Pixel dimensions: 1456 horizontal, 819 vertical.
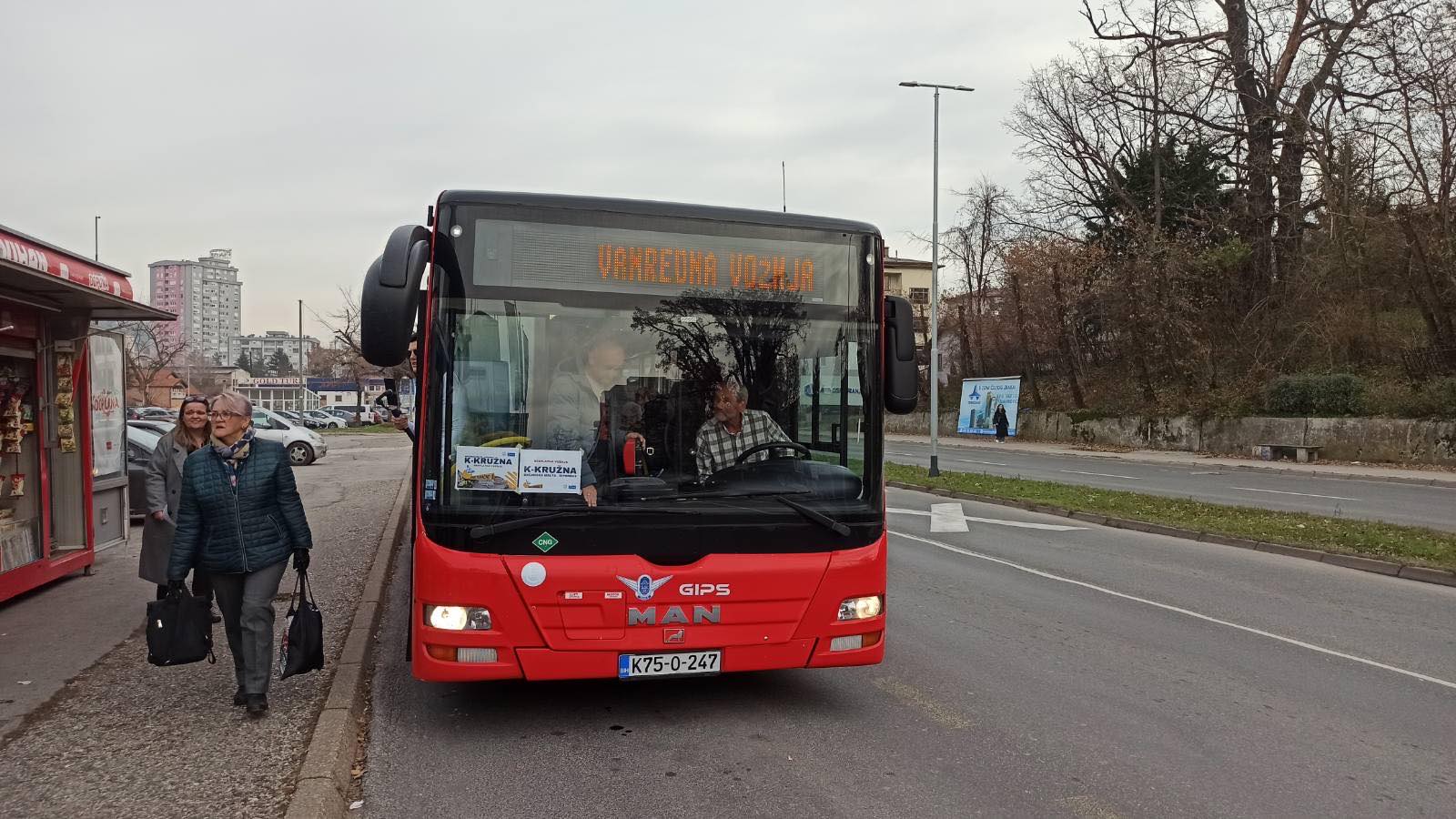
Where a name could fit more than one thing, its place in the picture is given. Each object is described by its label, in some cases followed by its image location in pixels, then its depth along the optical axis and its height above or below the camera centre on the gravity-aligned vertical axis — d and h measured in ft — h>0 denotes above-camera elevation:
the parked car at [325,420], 225.56 -7.87
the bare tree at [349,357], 186.50 +6.49
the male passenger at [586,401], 16.85 -0.28
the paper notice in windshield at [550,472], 16.49 -1.41
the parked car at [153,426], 58.59 -2.50
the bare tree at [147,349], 148.85 +6.47
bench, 93.20 -6.36
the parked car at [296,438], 93.50 -4.92
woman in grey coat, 23.54 -2.31
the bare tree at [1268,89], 98.73 +29.75
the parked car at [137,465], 48.43 -3.81
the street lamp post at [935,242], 82.79 +11.87
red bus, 16.30 -0.80
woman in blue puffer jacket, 17.40 -2.51
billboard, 136.55 -2.45
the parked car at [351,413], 235.48 -6.98
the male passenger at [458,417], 16.46 -0.52
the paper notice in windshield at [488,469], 16.38 -1.34
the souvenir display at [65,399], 29.86 -0.42
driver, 17.37 -0.80
